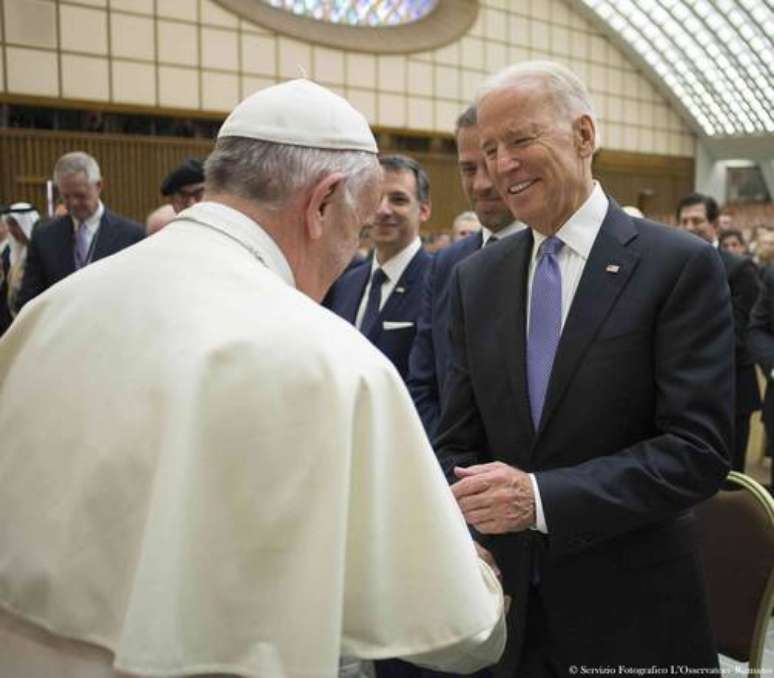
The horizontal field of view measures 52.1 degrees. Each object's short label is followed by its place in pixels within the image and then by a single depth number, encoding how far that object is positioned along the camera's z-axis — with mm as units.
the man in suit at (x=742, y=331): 4469
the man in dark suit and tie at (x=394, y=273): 3221
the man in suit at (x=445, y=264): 2760
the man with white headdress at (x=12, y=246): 6316
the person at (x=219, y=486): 1033
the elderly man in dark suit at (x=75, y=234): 4613
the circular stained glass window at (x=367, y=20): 16688
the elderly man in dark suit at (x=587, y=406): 1604
